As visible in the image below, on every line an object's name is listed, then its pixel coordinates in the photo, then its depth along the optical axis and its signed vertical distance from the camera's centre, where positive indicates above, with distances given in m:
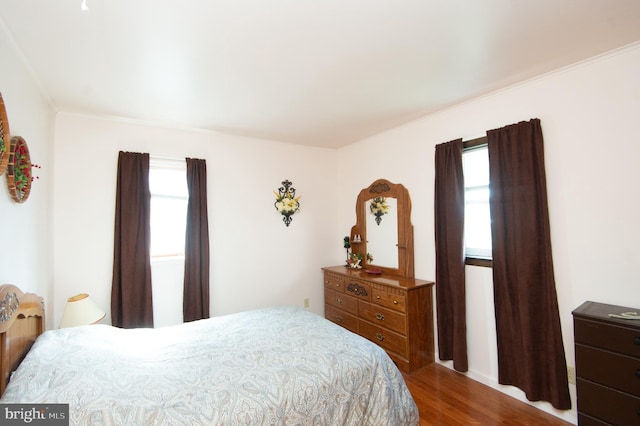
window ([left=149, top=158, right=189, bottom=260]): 3.21 +0.22
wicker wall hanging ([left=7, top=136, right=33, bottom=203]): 1.68 +0.37
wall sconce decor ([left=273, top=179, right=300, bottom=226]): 3.92 +0.29
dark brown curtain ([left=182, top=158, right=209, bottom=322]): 3.20 -0.26
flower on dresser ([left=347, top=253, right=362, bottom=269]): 3.90 -0.55
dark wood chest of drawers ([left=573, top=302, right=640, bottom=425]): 1.60 -0.90
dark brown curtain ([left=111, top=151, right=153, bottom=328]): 2.87 -0.20
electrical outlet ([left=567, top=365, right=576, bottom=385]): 2.10 -1.17
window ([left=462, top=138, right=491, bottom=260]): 2.69 +0.17
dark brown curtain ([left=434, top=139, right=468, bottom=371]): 2.72 -0.35
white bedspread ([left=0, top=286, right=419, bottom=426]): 1.33 -0.83
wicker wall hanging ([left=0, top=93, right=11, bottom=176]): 1.49 +0.48
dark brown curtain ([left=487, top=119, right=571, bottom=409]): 2.15 -0.43
